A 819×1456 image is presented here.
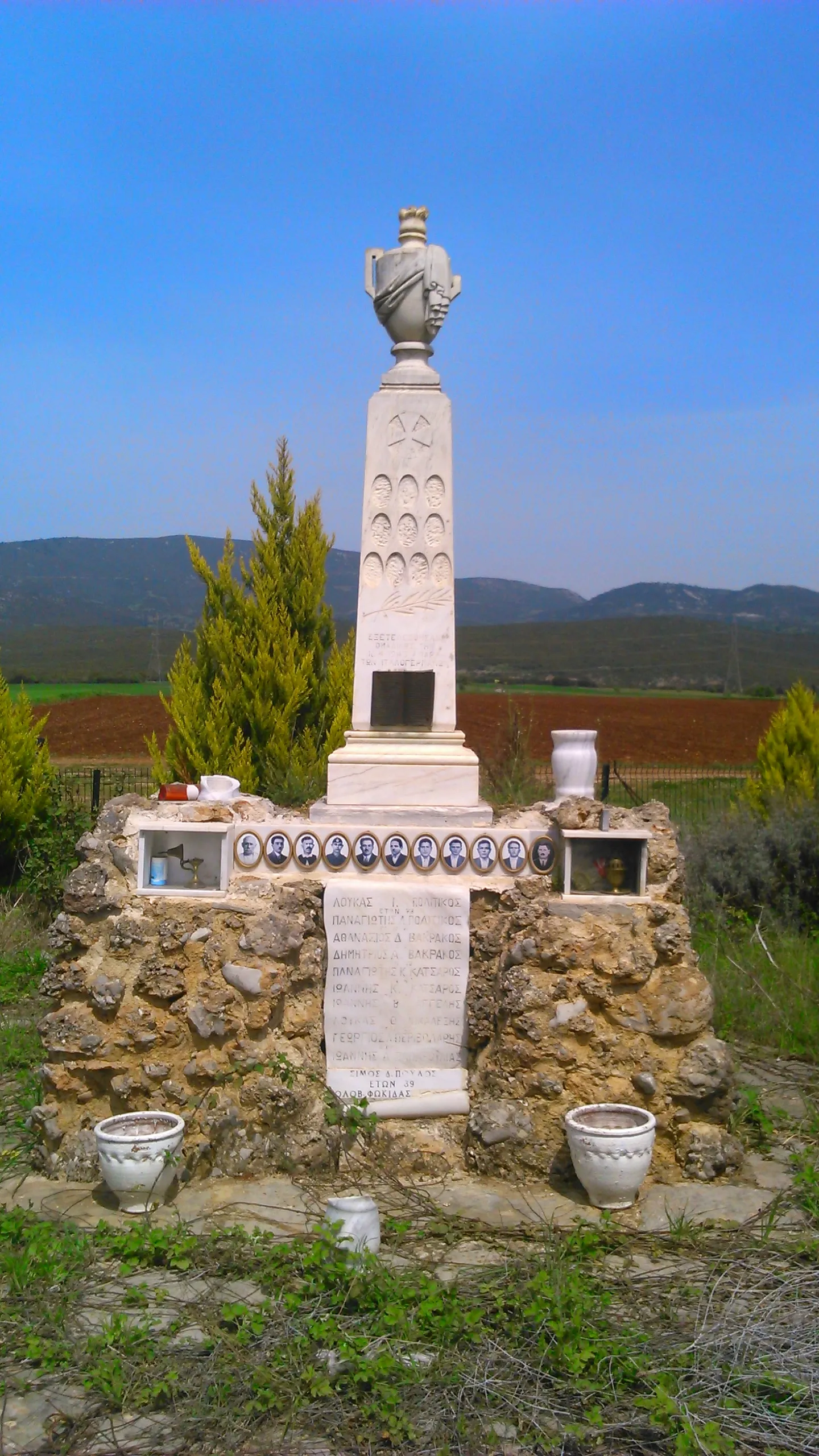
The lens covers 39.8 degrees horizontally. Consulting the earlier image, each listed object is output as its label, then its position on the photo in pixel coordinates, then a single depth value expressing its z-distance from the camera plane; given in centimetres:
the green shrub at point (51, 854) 1048
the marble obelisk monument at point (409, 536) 673
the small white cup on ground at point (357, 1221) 412
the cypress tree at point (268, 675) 1133
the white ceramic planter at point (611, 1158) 480
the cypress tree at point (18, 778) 1102
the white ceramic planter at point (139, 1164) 478
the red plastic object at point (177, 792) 637
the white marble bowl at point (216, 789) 641
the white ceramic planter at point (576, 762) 651
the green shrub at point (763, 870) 1049
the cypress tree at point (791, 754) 1220
